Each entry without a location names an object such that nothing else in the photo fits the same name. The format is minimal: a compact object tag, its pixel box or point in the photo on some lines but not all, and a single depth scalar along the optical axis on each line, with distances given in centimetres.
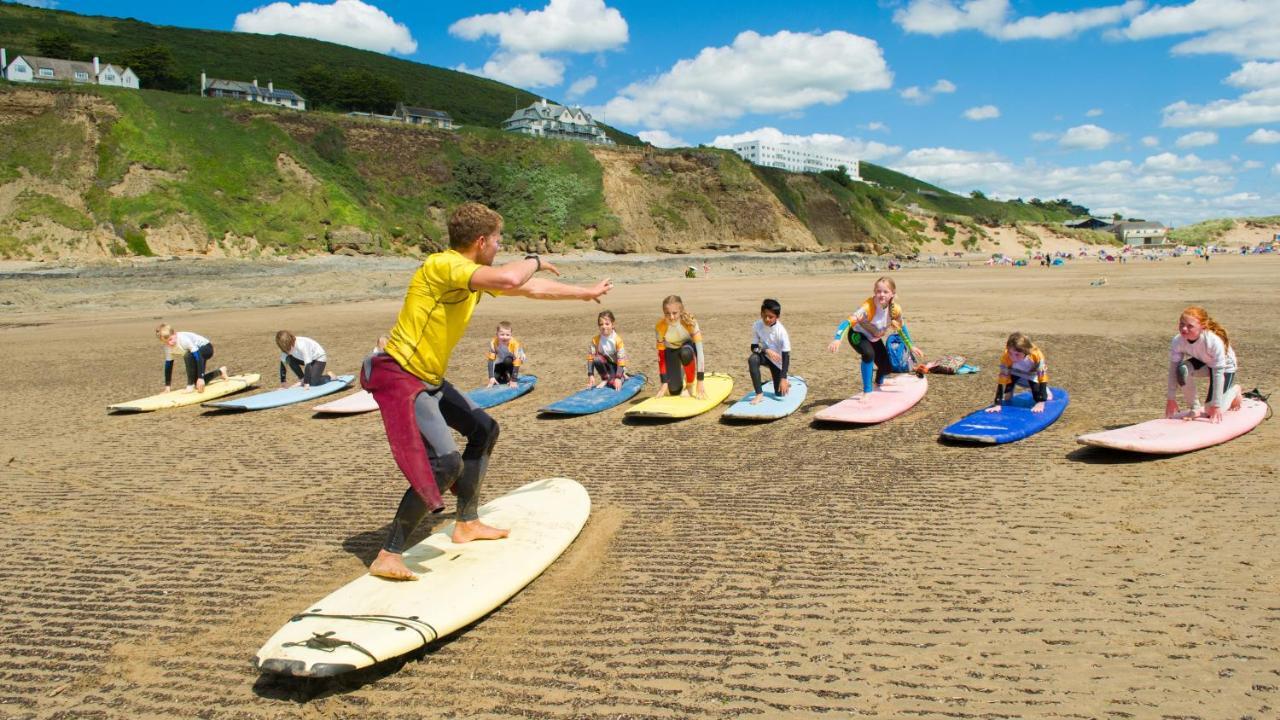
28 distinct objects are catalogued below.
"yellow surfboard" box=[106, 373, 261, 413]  1181
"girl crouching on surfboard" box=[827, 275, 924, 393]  994
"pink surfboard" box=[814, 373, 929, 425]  920
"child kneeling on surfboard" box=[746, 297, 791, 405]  1031
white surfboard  384
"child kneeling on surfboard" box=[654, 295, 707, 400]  1063
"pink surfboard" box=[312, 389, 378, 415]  1101
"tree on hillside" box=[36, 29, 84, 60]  9003
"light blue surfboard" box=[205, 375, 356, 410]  1166
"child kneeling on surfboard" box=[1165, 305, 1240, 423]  762
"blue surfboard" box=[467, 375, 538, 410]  1144
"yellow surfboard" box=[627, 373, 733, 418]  992
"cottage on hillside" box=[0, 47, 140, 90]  8125
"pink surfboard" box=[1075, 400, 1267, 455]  716
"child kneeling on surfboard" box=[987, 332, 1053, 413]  891
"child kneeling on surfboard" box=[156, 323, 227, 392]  1277
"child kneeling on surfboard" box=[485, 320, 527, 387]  1245
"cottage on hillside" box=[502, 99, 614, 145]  10756
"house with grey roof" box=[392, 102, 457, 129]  9550
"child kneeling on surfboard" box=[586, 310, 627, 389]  1169
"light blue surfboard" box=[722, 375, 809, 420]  963
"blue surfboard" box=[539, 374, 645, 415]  1044
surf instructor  461
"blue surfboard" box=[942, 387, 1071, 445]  803
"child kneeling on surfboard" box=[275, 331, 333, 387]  1291
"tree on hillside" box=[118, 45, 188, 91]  9050
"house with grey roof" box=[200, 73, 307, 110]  8938
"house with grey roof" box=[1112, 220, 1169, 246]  10588
